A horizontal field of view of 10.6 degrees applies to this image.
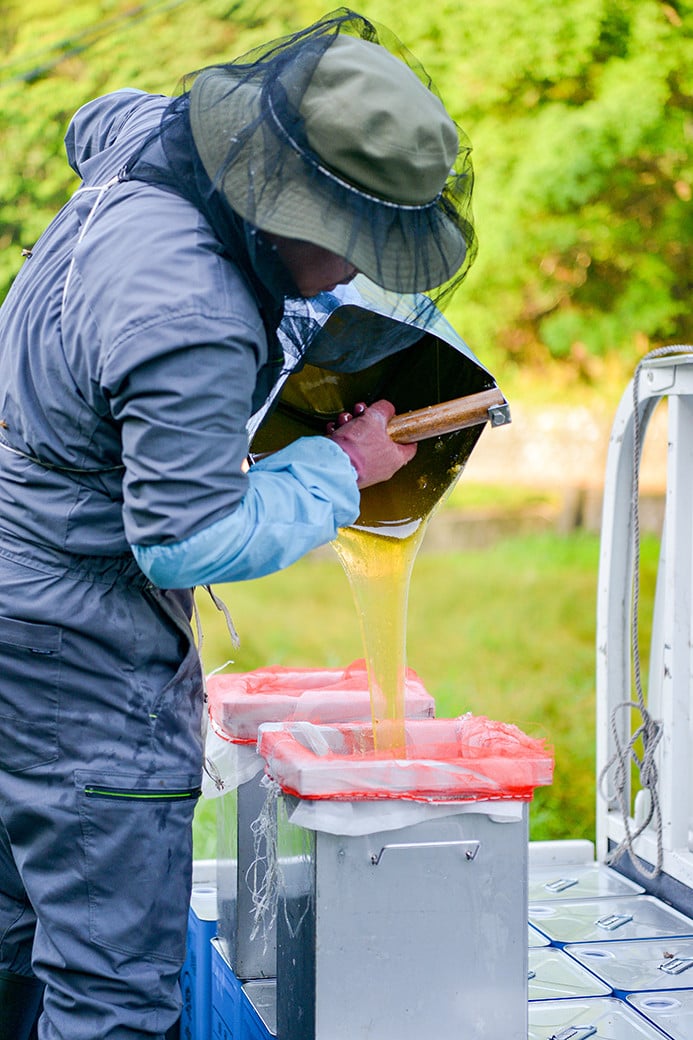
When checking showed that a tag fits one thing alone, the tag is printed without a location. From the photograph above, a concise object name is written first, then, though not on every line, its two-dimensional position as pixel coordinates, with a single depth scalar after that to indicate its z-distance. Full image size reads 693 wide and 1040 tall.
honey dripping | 5.08
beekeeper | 4.55
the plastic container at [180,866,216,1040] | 5.38
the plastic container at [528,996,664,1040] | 5.02
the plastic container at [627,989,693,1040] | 5.03
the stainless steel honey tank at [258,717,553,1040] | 4.74
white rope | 5.57
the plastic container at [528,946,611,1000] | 5.17
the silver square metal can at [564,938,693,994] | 5.21
